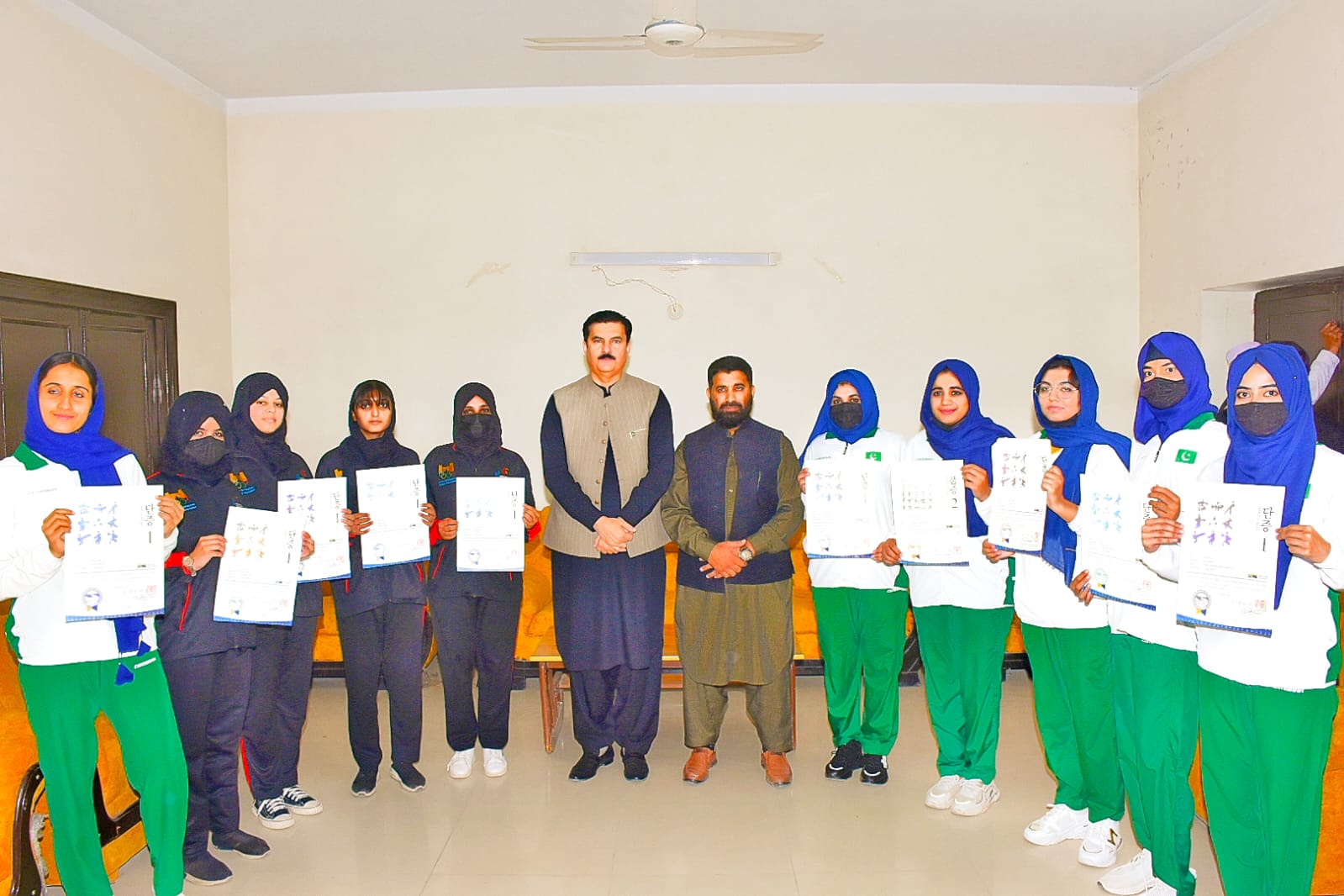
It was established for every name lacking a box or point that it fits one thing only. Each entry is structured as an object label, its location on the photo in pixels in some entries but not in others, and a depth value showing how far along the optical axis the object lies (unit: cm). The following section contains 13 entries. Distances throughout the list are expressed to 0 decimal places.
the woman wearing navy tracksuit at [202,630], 305
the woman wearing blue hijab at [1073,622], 312
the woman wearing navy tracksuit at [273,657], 342
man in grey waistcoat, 399
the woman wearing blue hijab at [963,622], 356
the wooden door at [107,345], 431
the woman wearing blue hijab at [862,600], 382
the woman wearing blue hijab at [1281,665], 234
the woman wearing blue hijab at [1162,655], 272
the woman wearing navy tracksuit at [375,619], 380
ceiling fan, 393
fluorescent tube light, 593
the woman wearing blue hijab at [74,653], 267
